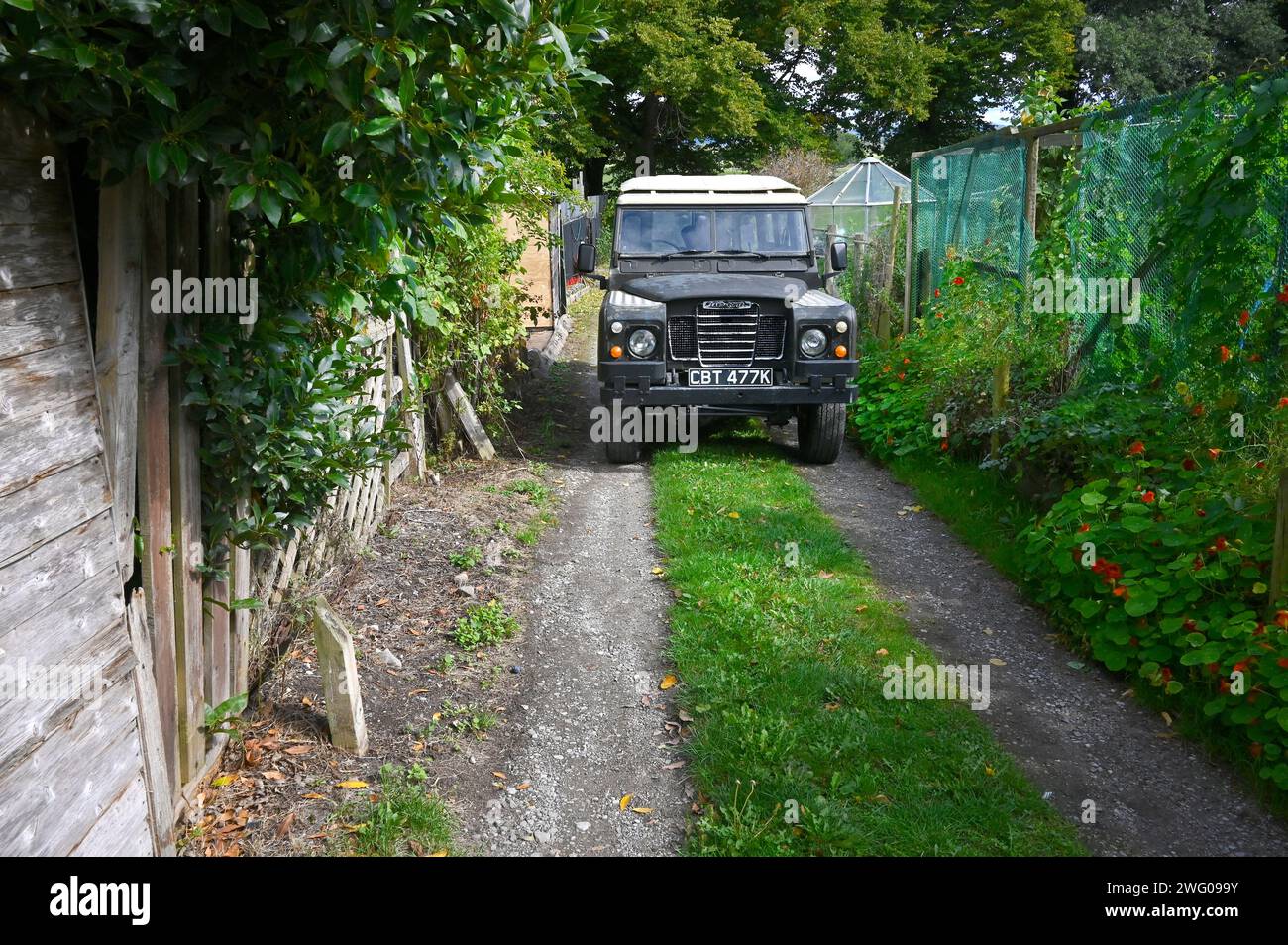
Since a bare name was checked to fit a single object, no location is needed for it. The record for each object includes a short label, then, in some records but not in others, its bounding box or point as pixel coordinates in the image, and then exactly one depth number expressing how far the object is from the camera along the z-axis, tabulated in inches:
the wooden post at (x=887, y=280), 471.0
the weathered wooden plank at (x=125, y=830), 102.6
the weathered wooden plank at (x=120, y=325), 110.4
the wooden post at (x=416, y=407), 264.7
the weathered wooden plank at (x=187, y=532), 124.3
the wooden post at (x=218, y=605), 130.1
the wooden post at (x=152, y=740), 115.0
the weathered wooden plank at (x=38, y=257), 95.5
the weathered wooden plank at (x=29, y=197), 96.0
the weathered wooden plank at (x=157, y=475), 117.2
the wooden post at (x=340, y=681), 150.2
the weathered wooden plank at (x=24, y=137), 95.6
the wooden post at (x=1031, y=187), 313.4
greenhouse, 820.6
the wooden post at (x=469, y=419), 306.0
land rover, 314.2
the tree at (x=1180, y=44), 1155.9
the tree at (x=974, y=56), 1234.0
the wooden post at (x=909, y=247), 439.2
